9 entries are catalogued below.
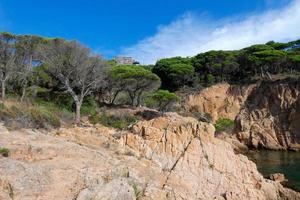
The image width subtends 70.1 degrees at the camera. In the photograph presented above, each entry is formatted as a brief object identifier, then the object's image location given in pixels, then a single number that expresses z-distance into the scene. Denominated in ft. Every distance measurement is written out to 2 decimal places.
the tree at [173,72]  107.84
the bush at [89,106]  65.69
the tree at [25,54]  61.01
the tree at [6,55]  57.28
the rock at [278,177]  43.61
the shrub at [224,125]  94.46
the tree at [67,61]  62.34
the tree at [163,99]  82.79
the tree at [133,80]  73.62
